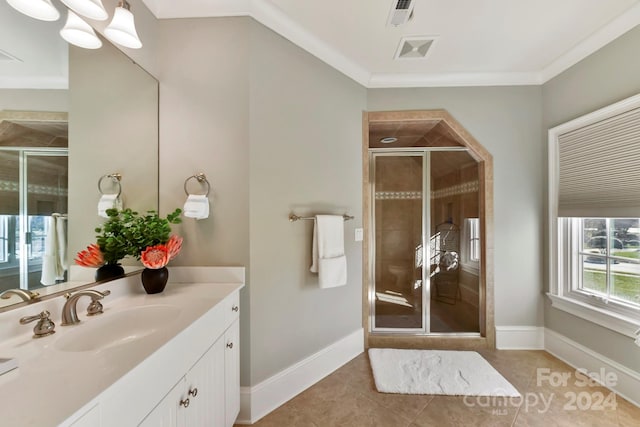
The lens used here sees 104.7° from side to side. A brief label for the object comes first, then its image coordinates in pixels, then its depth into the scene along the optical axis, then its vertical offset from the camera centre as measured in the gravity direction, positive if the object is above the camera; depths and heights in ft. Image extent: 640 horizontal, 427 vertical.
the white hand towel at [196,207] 4.53 +0.15
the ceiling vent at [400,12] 4.94 +4.25
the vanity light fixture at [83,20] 2.98 +2.75
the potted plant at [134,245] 3.99 -0.50
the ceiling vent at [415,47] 6.02 +4.32
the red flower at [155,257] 4.05 -0.68
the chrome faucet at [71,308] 3.03 -1.16
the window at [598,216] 5.35 +0.00
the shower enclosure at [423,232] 8.13 -0.55
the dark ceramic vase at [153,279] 4.16 -1.09
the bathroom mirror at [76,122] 2.94 +1.40
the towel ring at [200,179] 4.82 +0.71
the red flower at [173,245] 4.27 -0.52
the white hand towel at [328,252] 5.78 -0.89
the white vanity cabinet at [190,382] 2.10 -1.88
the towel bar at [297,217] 5.56 -0.03
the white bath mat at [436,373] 5.68 -3.98
